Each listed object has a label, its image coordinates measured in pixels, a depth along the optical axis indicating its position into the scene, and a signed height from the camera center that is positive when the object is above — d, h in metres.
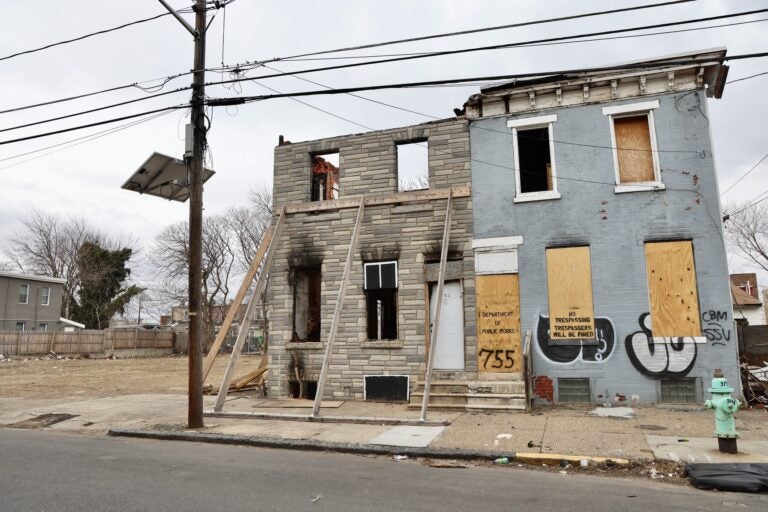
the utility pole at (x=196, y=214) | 9.47 +2.18
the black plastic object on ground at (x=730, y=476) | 5.58 -1.68
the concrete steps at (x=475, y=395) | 10.35 -1.38
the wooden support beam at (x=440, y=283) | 9.38 +0.84
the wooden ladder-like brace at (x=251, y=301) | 10.67 +0.68
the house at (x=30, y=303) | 35.44 +2.20
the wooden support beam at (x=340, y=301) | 9.77 +0.57
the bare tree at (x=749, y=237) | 34.92 +5.71
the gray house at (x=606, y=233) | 10.59 +1.95
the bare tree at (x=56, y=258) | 46.34 +6.60
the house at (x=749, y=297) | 39.81 +1.96
